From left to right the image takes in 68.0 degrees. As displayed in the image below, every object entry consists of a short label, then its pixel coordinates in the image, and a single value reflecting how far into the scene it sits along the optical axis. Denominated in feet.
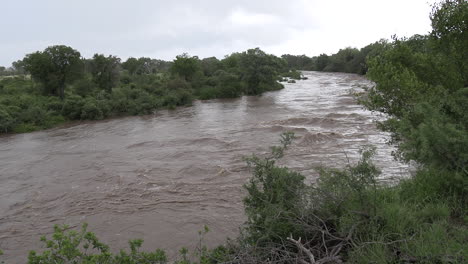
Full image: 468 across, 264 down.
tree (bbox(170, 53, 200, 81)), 134.31
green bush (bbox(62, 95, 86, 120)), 83.06
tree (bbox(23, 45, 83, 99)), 97.60
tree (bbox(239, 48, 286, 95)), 122.83
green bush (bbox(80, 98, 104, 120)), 82.46
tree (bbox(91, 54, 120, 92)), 107.86
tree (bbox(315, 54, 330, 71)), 283.59
